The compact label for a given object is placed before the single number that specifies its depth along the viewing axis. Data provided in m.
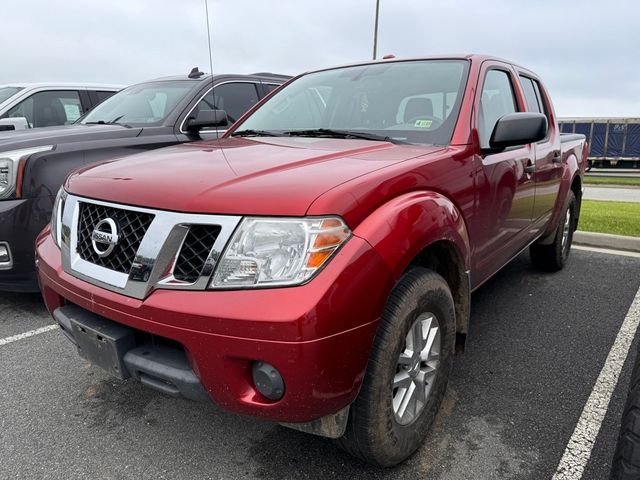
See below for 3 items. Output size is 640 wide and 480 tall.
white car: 6.13
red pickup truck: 1.51
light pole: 16.44
